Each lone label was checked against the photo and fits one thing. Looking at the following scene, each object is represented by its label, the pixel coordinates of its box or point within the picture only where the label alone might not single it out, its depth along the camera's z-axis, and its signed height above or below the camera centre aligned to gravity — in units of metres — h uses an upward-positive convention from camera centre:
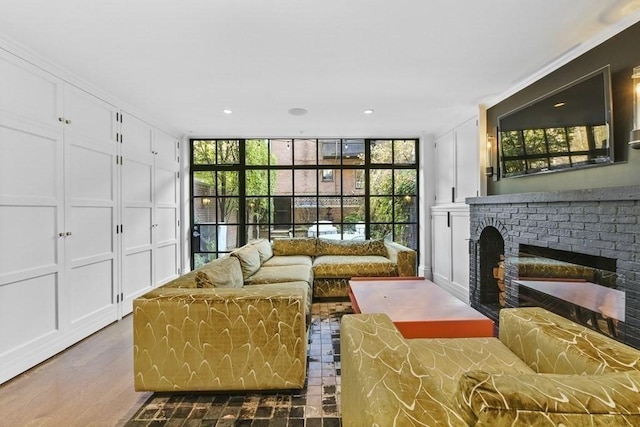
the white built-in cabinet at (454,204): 3.95 +0.15
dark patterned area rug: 1.70 -1.12
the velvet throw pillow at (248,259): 3.16 -0.47
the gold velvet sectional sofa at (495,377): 0.66 -0.51
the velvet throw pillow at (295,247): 4.64 -0.47
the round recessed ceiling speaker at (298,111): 3.71 +1.27
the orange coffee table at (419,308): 2.09 -0.71
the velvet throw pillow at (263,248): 4.05 -0.45
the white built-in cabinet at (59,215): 2.20 +0.02
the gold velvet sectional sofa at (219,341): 1.86 -0.74
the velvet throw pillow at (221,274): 2.15 -0.44
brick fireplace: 1.84 -0.19
